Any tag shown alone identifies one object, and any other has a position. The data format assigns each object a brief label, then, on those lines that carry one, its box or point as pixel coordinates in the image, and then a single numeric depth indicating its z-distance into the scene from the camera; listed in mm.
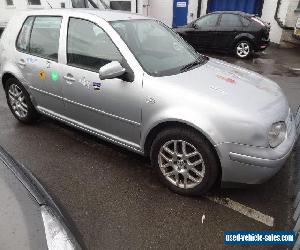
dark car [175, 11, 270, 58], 10281
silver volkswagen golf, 2799
